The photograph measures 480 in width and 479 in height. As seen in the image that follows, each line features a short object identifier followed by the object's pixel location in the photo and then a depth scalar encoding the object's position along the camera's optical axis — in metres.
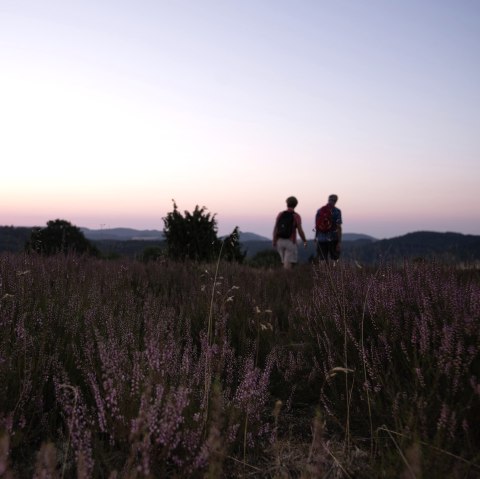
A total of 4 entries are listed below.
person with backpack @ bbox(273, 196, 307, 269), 10.21
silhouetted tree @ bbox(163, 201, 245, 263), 13.25
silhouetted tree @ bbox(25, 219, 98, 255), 23.28
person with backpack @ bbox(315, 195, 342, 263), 9.87
